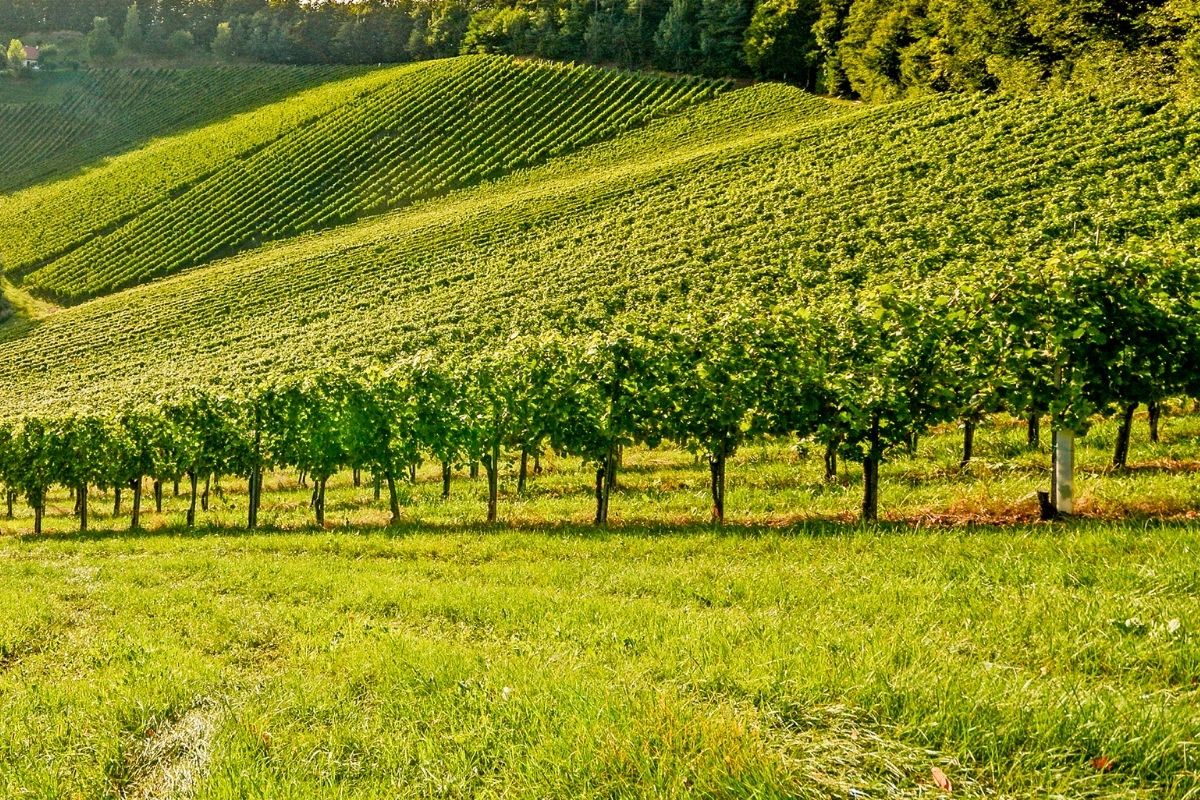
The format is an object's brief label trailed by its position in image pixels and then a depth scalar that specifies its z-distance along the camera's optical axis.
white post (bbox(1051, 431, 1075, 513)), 10.14
